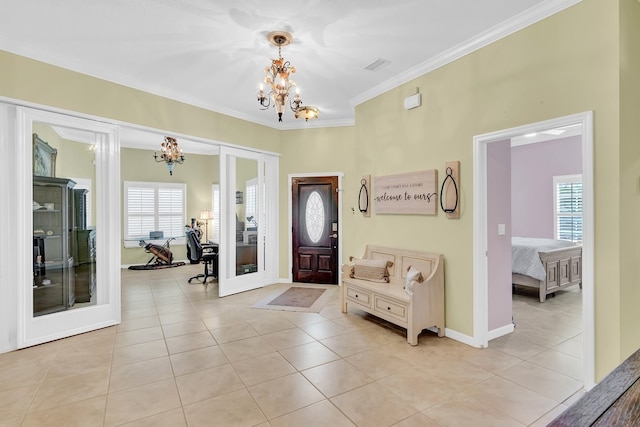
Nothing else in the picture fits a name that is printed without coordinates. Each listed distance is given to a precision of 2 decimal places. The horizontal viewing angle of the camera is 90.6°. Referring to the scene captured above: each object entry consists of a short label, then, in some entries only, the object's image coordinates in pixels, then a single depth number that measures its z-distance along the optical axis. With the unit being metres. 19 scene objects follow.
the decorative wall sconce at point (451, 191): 3.41
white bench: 3.31
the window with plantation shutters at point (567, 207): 6.88
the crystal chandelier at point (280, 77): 3.00
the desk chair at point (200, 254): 6.29
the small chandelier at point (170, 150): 6.62
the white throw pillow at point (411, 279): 3.34
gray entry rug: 4.62
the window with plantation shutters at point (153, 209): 8.02
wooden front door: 6.03
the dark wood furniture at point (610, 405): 0.75
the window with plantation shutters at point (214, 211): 8.91
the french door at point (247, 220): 5.33
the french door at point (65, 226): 3.29
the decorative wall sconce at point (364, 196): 4.63
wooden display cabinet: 3.45
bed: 4.76
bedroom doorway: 2.44
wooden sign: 3.68
